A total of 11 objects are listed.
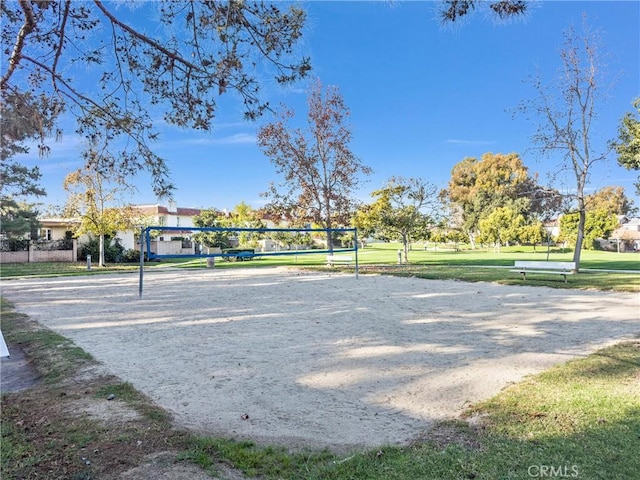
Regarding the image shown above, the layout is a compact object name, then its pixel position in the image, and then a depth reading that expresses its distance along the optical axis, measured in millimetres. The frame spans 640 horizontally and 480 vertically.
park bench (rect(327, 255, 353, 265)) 19672
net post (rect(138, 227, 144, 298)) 10038
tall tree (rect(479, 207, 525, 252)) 40906
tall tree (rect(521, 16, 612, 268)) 14102
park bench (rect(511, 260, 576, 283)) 12672
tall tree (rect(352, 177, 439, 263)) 21109
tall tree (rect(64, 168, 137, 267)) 21734
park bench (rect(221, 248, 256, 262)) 25978
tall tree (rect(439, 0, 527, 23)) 3551
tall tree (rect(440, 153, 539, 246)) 46594
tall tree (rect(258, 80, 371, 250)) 20859
